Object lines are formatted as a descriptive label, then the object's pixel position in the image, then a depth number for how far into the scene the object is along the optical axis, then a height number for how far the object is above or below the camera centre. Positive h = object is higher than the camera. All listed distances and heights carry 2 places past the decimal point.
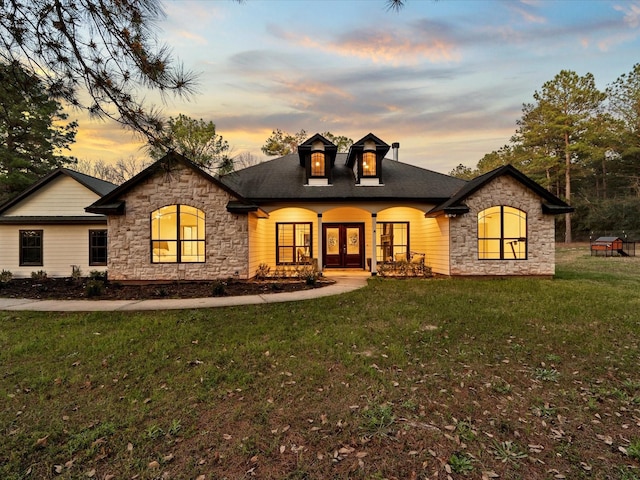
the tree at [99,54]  3.32 +2.13
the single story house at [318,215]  10.84 +0.98
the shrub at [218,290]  8.87 -1.40
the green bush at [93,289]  8.73 -1.31
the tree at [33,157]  19.50 +6.13
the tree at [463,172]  48.87 +11.45
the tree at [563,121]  28.64 +11.29
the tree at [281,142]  30.09 +9.75
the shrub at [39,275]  12.55 -1.28
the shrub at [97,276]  11.66 -1.24
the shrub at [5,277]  10.96 -1.18
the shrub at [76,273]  12.26 -1.19
